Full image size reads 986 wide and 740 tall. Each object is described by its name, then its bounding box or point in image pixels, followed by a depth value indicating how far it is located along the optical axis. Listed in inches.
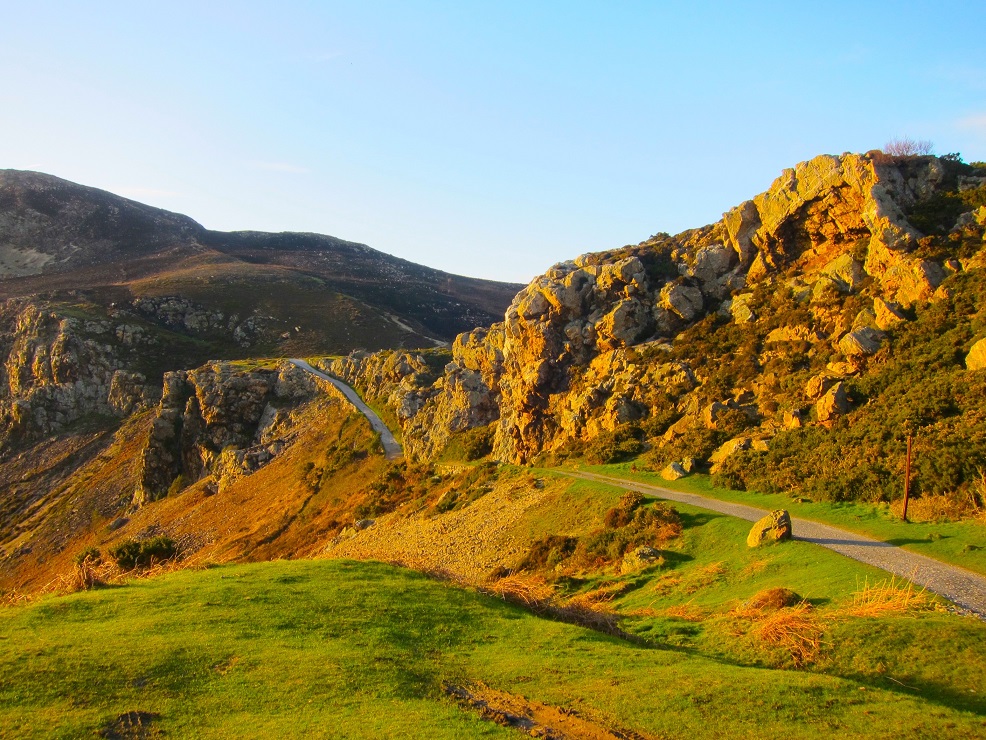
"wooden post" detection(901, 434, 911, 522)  807.0
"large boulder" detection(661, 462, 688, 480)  1217.4
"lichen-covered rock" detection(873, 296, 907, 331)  1195.9
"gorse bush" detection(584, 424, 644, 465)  1424.7
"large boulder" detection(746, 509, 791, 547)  807.7
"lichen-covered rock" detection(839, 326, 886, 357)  1179.3
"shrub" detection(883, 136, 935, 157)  1492.4
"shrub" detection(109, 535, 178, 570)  965.2
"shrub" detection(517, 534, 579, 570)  1050.1
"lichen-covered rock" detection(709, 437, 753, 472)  1171.3
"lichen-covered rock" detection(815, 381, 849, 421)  1107.9
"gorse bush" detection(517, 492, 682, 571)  968.9
